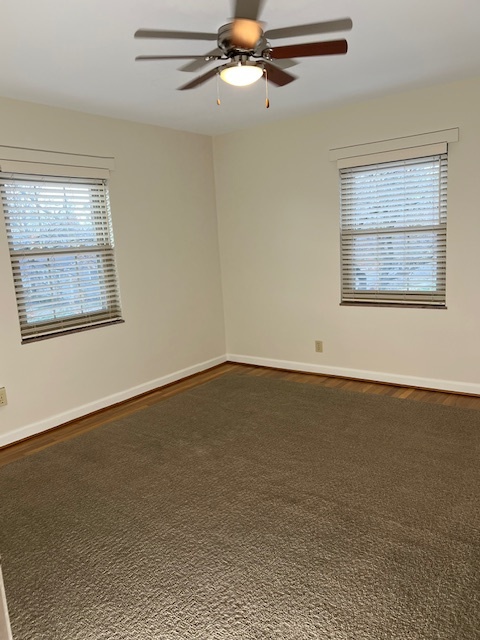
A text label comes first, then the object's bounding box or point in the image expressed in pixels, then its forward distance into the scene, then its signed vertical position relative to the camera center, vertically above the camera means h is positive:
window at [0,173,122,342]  3.47 +0.07
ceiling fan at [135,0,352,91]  2.05 +0.95
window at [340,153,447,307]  3.88 +0.09
